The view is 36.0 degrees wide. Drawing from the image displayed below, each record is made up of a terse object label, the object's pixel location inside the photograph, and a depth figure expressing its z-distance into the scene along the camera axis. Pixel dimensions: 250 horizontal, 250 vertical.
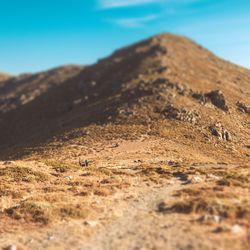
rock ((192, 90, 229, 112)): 72.36
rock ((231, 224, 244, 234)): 17.29
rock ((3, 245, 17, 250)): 18.90
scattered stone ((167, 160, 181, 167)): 39.09
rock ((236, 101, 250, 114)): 73.44
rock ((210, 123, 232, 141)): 60.03
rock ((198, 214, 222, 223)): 19.06
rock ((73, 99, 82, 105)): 94.62
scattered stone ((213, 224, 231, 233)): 17.62
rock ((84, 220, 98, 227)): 20.88
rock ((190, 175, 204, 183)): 28.11
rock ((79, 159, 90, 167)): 42.19
